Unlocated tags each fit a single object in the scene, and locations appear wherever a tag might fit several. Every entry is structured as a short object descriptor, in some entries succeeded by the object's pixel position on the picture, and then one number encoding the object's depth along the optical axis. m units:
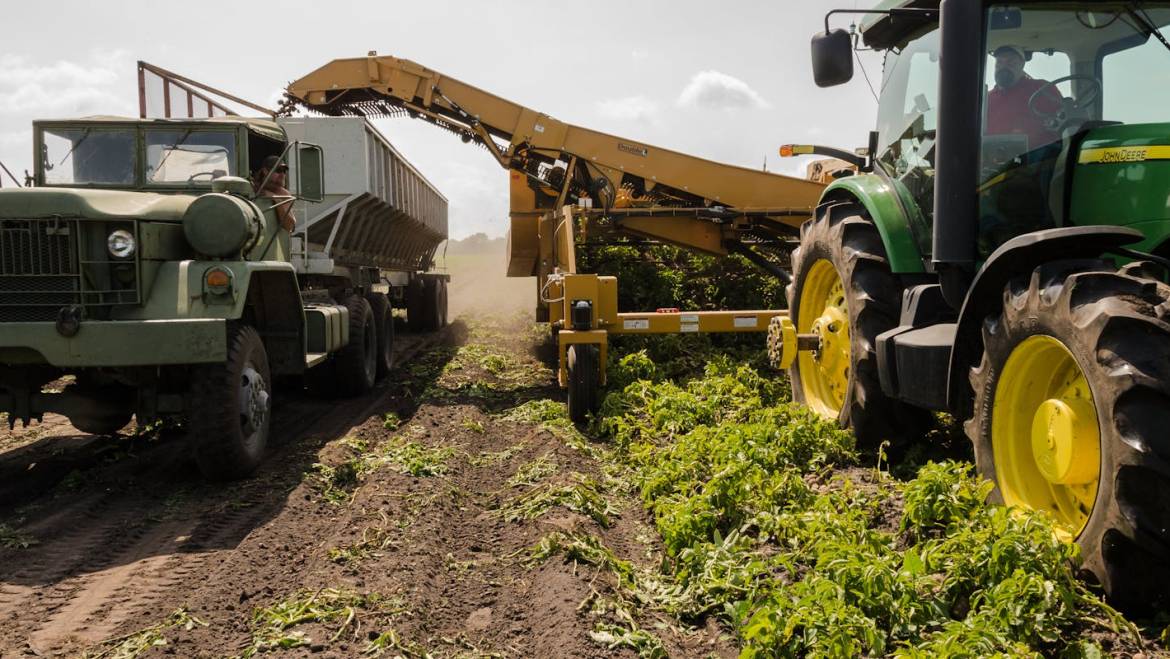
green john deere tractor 2.96
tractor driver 4.29
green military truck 5.25
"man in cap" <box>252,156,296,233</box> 7.34
